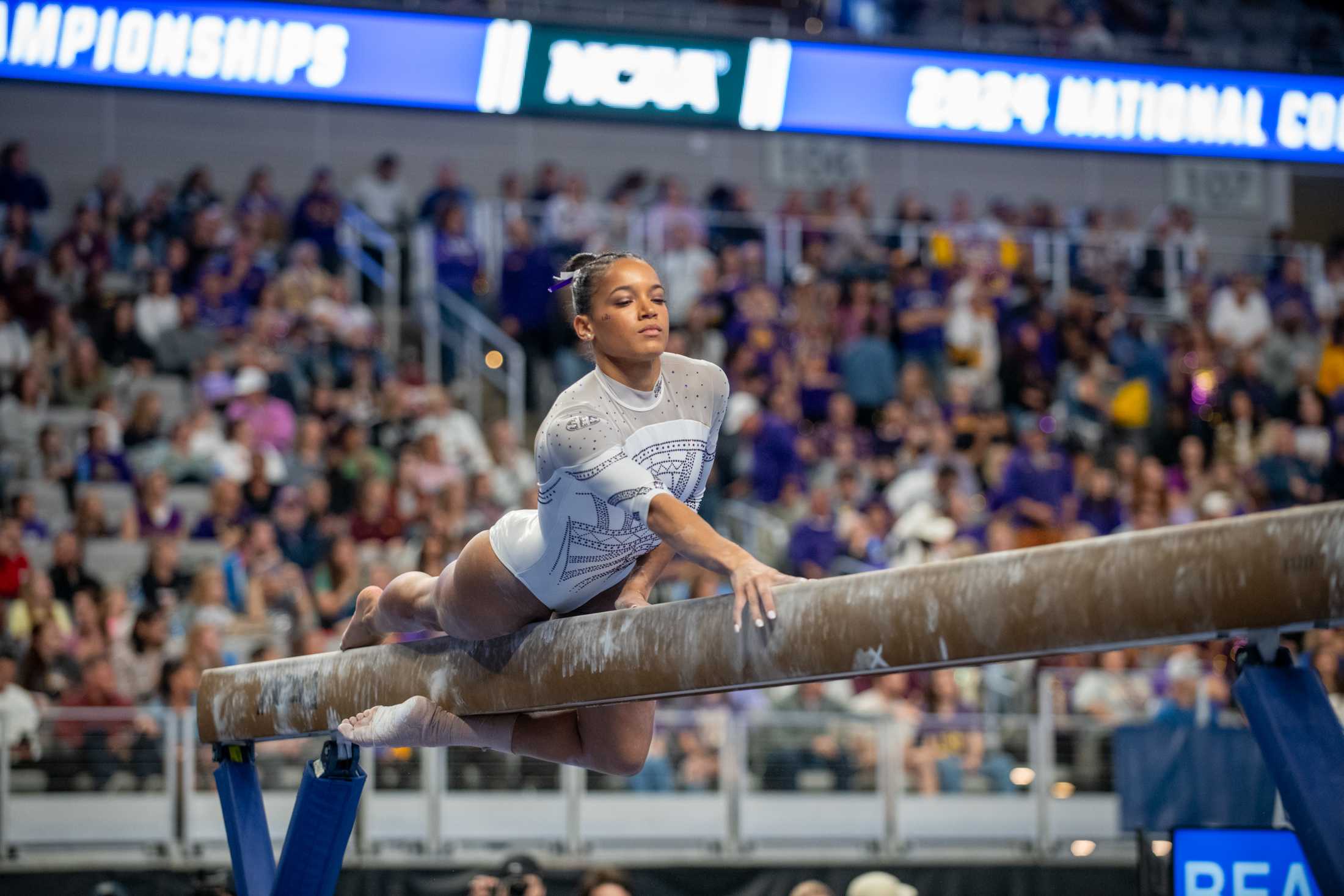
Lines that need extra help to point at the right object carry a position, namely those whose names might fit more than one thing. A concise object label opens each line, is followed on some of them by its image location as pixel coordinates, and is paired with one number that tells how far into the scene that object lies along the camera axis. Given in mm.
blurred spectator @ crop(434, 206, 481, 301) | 22625
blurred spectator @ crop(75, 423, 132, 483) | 18047
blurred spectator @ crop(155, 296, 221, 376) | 20094
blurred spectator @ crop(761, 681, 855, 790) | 15016
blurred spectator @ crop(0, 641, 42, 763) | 13344
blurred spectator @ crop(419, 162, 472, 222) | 24141
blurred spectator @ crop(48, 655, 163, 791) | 13594
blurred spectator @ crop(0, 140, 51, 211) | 22250
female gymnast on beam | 6164
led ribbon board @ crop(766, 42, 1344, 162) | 16328
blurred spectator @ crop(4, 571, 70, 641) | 15195
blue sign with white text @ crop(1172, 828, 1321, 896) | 8977
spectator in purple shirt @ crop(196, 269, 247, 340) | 20656
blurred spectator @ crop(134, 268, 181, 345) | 20141
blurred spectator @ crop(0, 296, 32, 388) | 19016
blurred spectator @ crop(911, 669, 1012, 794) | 15227
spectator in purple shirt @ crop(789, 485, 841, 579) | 18187
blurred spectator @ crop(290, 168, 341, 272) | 22906
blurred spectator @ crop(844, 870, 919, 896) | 11375
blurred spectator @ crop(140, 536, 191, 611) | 16141
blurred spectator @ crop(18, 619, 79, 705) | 14508
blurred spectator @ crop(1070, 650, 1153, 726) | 16328
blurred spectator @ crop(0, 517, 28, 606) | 15797
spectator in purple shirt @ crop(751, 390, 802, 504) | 20078
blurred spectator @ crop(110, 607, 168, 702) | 14719
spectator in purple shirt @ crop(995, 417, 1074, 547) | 19594
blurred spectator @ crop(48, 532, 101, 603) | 16125
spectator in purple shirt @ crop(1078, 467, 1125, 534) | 20172
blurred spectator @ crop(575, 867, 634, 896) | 10062
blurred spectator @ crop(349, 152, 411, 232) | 24766
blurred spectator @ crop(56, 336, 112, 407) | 19328
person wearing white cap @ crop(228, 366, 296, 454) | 18797
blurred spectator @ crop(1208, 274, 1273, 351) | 25219
